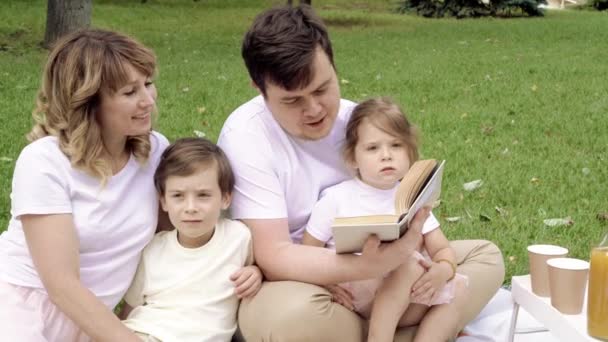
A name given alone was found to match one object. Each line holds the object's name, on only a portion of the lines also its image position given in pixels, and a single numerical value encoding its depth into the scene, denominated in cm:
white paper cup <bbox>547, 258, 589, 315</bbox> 241
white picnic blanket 323
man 262
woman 247
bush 1956
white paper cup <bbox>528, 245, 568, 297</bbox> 258
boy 273
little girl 276
